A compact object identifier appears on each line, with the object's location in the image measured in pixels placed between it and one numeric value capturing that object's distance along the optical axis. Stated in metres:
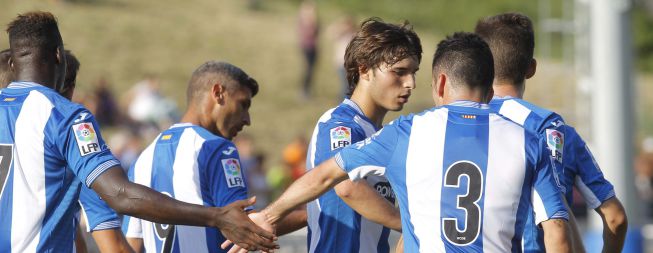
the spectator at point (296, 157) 38.19
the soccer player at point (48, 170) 10.04
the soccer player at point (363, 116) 12.03
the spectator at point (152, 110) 42.03
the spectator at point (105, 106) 44.94
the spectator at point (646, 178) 41.31
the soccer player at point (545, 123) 11.57
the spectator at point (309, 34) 51.62
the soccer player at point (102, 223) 12.05
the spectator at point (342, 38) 45.81
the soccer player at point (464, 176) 9.95
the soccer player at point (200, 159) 12.52
